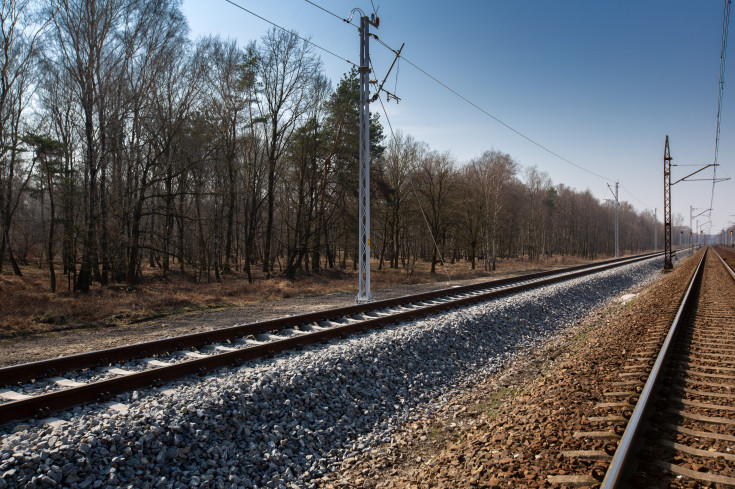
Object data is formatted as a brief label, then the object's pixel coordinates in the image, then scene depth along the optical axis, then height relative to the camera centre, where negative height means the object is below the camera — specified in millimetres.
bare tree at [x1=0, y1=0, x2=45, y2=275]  19172 +8396
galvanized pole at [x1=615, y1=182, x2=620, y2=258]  49881 +5390
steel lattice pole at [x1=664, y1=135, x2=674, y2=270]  31609 +4200
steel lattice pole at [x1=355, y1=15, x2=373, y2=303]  13031 +3394
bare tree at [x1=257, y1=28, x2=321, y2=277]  25609 +9229
